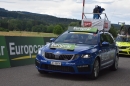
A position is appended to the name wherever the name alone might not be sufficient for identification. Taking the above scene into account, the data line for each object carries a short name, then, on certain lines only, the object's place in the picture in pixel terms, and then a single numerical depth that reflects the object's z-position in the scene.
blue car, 9.28
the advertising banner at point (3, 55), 11.89
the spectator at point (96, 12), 21.81
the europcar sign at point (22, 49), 12.62
